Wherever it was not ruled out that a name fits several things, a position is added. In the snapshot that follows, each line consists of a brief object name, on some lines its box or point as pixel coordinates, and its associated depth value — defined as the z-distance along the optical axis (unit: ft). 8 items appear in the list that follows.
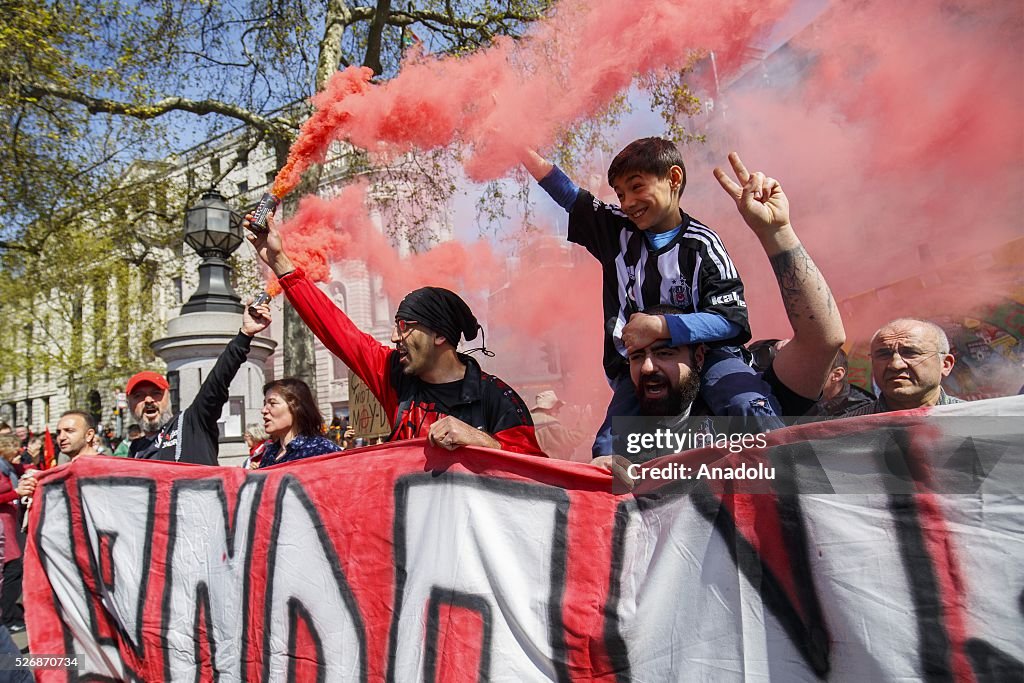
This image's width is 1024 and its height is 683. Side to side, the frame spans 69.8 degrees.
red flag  31.78
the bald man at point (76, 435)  13.66
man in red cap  11.83
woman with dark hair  11.73
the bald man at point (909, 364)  8.31
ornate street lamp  24.61
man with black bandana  9.44
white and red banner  5.32
